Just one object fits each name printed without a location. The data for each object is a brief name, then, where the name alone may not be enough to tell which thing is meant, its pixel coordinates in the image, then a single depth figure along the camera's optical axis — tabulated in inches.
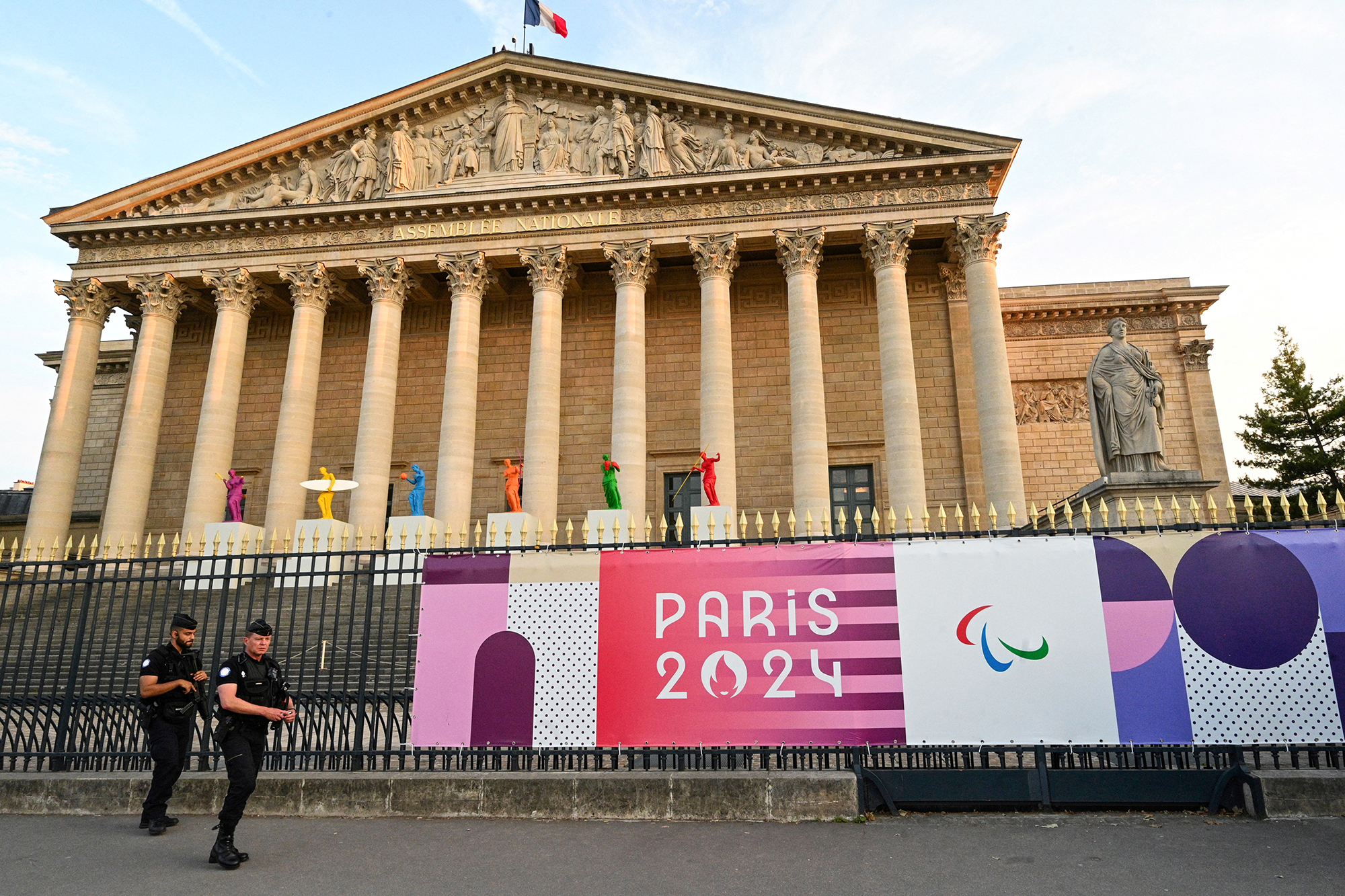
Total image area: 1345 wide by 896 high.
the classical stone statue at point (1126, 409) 524.1
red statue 745.6
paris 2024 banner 265.6
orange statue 797.2
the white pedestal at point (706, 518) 740.6
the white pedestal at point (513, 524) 772.0
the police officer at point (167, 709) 261.4
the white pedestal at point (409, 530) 769.6
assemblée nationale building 866.8
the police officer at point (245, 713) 228.4
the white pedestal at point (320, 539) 730.8
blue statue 815.1
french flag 978.7
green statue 724.0
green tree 1240.8
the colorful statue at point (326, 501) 797.2
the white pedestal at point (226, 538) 806.5
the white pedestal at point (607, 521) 765.9
